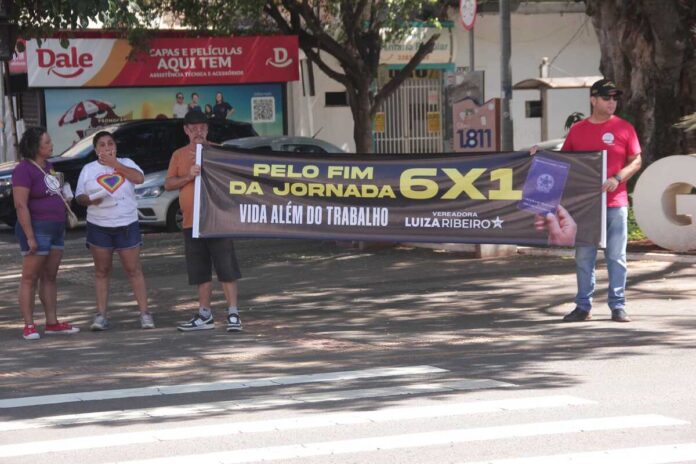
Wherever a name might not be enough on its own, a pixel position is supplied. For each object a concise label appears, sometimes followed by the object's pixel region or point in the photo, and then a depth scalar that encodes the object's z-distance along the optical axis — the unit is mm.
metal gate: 31984
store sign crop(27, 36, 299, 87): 26562
